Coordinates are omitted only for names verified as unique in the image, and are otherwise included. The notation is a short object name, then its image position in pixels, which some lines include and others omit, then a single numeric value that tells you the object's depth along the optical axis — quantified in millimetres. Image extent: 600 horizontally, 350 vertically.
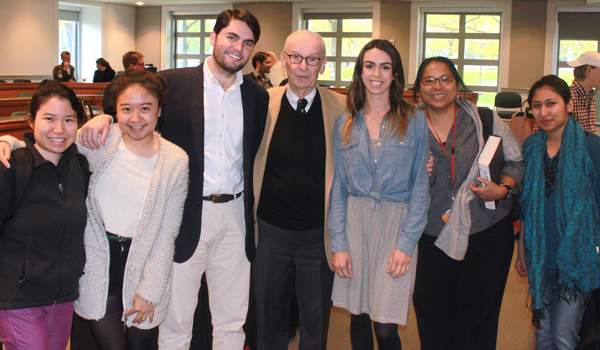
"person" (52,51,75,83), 10320
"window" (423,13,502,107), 12727
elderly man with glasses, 2072
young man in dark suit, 1984
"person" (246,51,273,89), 6809
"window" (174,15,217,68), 15094
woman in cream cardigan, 1713
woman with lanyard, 2047
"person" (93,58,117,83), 11578
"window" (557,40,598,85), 11862
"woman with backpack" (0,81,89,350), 1556
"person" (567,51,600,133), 4176
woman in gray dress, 1921
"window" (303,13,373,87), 13531
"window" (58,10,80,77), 14086
